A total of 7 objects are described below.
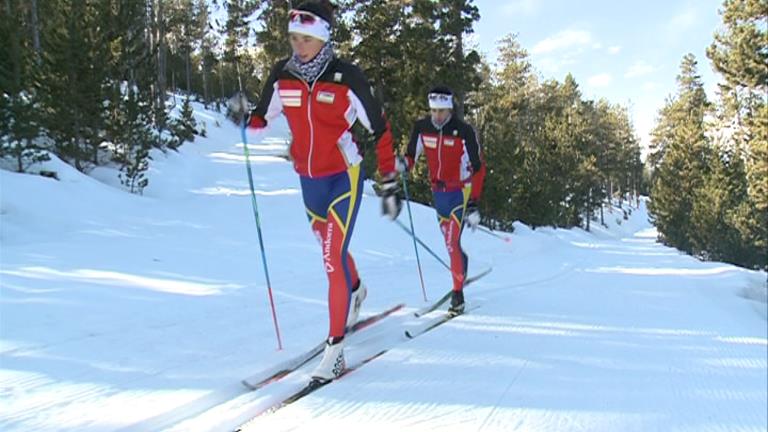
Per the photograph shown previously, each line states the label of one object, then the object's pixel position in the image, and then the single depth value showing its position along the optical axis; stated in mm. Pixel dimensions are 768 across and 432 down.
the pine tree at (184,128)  24228
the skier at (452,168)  5508
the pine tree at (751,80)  23047
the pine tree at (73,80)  13031
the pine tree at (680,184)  35562
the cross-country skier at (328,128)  3281
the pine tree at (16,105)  10562
